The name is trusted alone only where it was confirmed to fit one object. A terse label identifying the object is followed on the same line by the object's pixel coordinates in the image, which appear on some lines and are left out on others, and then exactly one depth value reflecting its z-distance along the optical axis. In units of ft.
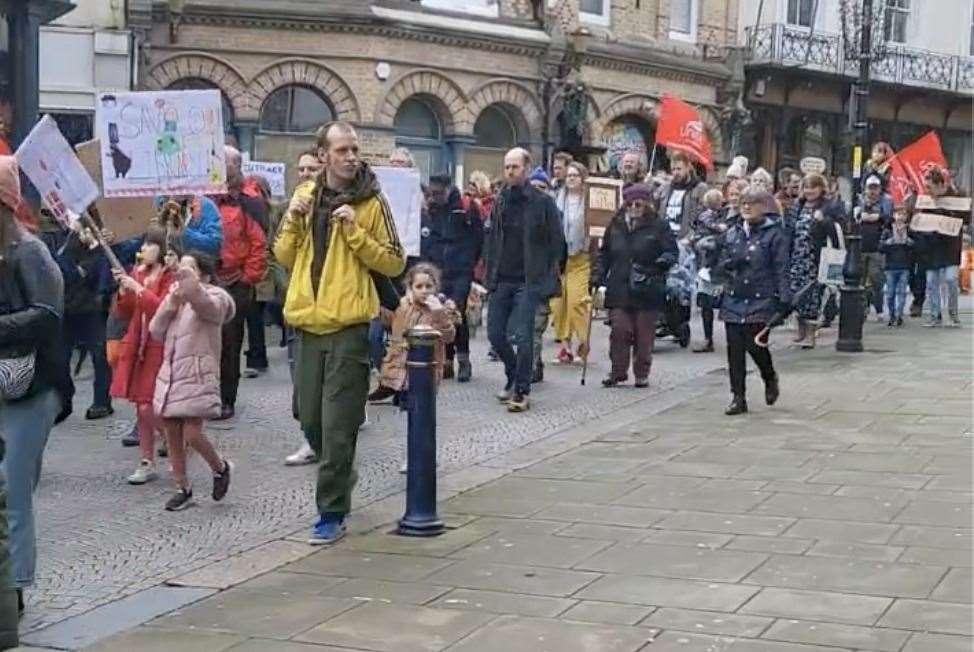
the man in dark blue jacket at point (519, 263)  36.83
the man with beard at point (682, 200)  51.75
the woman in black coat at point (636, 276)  40.75
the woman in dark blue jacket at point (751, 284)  36.11
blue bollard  24.11
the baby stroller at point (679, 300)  50.34
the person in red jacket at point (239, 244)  36.09
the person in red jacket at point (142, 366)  27.91
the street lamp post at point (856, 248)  50.31
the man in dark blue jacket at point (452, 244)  41.93
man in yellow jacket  23.47
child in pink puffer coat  25.77
